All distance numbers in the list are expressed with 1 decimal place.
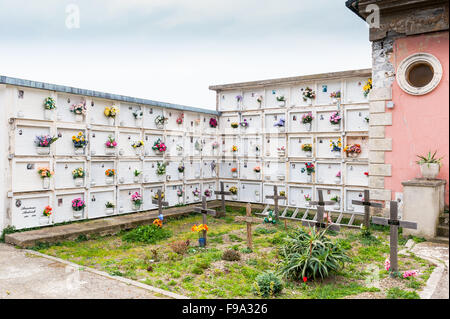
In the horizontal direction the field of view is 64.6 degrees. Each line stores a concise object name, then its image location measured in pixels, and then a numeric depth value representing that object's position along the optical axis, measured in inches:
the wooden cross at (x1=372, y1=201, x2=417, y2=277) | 267.7
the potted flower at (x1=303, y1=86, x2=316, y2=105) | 579.5
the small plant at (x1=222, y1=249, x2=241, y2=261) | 337.7
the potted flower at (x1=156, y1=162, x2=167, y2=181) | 584.4
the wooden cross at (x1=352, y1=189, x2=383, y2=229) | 410.3
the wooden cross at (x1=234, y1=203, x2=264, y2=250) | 376.5
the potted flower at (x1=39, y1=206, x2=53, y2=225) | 432.8
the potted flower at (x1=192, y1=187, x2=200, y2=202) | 654.6
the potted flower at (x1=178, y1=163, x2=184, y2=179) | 625.0
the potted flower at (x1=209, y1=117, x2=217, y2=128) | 682.8
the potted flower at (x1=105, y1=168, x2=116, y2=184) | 510.8
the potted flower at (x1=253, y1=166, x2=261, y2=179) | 643.5
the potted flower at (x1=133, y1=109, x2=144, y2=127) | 551.5
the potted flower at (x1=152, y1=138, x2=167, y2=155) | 581.0
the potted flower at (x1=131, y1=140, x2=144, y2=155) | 548.9
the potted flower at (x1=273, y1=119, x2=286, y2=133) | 611.5
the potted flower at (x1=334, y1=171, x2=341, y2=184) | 558.6
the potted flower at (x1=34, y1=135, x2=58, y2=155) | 429.4
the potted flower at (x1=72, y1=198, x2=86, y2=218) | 466.6
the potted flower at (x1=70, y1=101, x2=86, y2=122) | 470.7
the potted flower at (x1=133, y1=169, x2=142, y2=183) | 550.3
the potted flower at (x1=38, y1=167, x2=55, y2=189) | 430.3
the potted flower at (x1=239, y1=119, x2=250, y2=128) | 661.9
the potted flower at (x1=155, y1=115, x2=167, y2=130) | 584.7
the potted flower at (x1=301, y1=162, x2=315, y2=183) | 581.6
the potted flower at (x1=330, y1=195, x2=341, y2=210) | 556.4
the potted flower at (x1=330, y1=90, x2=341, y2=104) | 557.1
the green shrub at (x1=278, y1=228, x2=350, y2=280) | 271.6
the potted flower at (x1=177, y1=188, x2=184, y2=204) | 622.9
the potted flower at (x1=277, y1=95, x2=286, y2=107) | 613.1
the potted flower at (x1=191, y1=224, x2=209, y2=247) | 387.6
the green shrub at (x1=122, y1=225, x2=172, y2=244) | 422.0
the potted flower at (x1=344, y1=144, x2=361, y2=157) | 538.0
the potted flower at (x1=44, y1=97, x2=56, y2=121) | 436.5
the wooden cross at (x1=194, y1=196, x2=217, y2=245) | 414.3
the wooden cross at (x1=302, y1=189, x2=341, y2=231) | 294.2
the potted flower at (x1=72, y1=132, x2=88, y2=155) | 470.6
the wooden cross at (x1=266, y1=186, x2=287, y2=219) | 549.8
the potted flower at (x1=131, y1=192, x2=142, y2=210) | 544.4
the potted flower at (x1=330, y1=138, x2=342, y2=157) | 555.5
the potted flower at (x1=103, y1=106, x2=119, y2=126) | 508.1
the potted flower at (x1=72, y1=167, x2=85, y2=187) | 470.6
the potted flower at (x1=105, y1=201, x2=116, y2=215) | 510.3
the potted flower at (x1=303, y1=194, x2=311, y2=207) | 586.6
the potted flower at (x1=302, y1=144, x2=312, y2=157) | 582.2
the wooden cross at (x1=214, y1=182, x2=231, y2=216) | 603.8
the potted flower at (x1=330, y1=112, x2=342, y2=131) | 553.0
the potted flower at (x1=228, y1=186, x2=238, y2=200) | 666.8
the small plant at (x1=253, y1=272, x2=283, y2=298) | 246.1
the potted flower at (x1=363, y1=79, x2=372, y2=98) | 510.5
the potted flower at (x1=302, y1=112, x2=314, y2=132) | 578.3
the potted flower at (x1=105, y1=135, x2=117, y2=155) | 512.5
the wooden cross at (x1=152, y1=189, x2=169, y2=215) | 502.0
